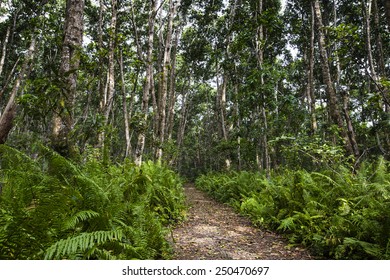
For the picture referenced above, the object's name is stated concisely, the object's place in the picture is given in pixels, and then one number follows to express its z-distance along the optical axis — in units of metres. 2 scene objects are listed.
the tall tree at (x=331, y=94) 8.16
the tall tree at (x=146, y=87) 9.68
